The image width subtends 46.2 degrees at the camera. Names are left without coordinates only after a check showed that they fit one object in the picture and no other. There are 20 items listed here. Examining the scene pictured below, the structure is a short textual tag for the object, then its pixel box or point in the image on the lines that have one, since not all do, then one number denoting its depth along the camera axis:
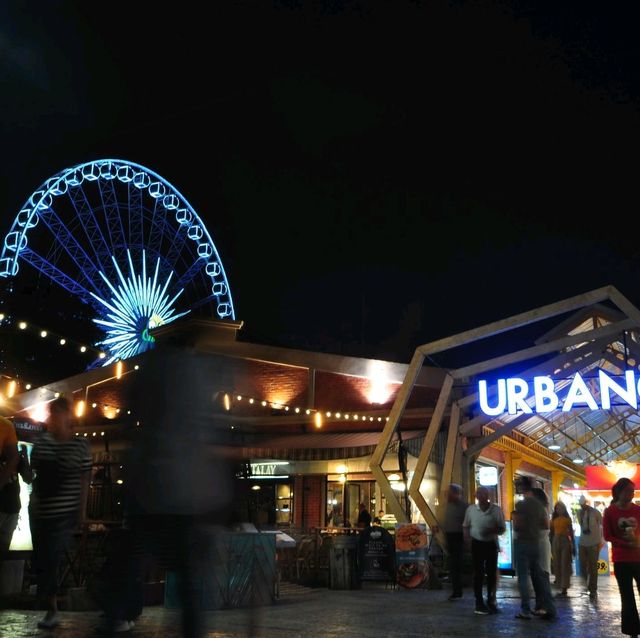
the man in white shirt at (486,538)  9.45
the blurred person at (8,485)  5.18
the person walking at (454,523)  11.34
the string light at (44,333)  14.40
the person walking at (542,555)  8.75
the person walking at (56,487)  4.97
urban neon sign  13.66
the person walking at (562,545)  12.74
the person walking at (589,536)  12.62
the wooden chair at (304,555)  14.01
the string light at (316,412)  16.89
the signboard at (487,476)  20.20
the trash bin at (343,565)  13.12
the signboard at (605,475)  22.16
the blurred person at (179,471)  3.37
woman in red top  6.47
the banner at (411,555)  12.62
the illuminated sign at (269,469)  22.47
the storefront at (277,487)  22.36
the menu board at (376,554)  13.32
